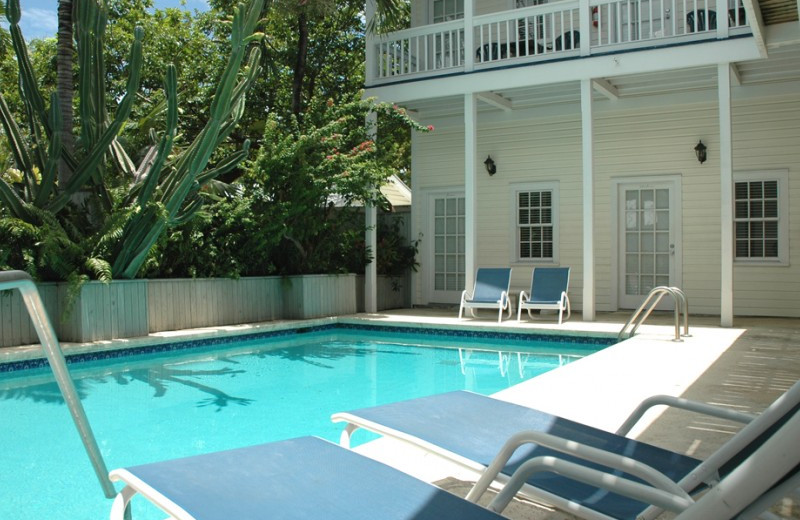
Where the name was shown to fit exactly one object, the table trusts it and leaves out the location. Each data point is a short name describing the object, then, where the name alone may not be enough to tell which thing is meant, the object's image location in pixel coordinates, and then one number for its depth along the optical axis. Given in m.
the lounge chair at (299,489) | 1.95
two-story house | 10.32
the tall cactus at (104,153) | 8.58
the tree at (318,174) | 11.09
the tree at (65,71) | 9.22
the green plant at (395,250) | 13.20
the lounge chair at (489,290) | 11.18
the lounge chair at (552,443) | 2.00
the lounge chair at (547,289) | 10.84
